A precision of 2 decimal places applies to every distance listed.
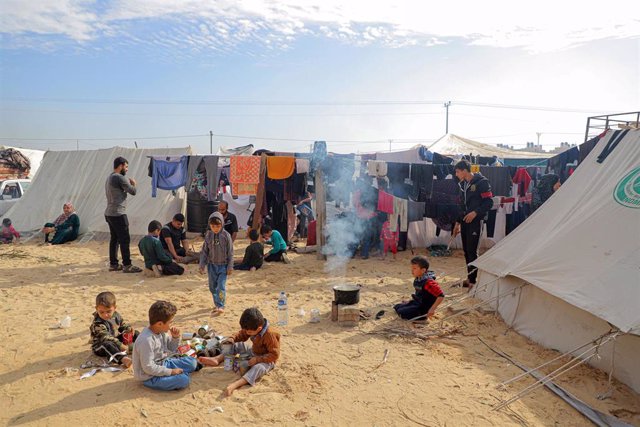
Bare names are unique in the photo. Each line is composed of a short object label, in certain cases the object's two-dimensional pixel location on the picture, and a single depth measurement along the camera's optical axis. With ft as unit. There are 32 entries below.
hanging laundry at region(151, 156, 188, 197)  33.63
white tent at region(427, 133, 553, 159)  49.85
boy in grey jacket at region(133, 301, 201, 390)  11.47
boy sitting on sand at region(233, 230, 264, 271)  26.16
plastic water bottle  16.98
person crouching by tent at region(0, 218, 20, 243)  35.32
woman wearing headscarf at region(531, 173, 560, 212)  28.71
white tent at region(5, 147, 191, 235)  37.29
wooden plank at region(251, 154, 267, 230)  30.83
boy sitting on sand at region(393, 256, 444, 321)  17.12
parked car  41.83
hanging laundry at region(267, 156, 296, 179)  30.45
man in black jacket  21.66
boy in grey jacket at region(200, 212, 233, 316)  17.69
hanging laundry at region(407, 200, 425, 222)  30.25
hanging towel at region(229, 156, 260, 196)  30.55
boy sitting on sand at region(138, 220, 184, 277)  24.18
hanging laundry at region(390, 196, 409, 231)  29.37
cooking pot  17.46
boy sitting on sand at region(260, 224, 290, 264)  27.89
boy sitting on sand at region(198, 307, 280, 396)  12.36
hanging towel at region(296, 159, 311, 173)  30.40
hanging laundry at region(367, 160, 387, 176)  28.63
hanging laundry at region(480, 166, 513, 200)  30.81
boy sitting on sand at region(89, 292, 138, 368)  13.21
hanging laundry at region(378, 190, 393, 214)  29.22
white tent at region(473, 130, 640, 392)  12.60
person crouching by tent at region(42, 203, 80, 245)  34.78
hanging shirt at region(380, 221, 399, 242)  29.99
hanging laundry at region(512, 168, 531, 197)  30.73
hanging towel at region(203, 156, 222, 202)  32.71
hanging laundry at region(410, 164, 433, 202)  29.43
